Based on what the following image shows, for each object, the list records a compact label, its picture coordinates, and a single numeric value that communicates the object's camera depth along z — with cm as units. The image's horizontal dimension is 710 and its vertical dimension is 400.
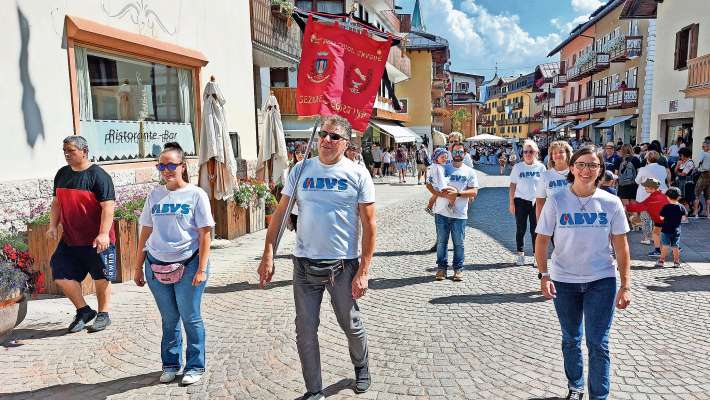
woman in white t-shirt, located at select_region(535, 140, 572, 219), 573
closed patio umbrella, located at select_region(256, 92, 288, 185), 1102
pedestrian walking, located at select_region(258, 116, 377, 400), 332
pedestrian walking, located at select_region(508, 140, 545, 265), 693
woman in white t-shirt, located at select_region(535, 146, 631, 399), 323
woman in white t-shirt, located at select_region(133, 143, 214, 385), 370
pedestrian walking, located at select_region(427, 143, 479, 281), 650
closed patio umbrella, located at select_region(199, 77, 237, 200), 877
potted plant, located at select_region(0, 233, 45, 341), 454
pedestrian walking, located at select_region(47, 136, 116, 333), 466
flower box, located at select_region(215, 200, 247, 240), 936
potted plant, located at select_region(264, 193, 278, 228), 1077
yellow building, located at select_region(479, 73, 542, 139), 8463
